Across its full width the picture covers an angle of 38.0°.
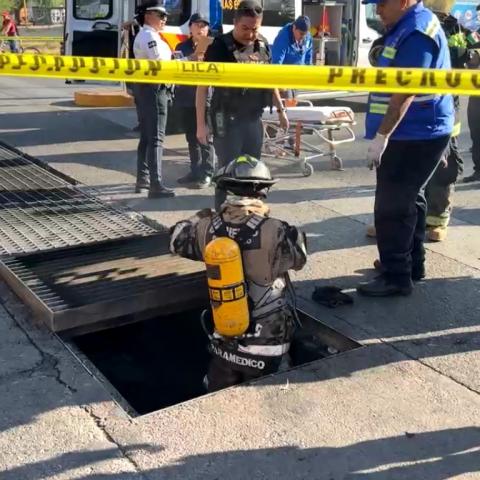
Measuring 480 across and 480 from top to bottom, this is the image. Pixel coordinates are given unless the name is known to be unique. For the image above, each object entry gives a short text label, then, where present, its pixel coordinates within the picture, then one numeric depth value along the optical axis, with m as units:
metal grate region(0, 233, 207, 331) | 3.95
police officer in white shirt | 6.17
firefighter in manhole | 3.35
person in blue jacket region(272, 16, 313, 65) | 8.97
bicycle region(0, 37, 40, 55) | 22.73
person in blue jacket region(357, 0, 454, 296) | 3.95
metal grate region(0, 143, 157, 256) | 5.24
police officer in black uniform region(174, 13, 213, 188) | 7.16
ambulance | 10.02
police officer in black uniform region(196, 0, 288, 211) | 4.86
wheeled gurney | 7.86
